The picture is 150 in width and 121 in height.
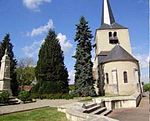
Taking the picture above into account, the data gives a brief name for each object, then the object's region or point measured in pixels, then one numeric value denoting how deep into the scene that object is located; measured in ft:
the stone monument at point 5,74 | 43.53
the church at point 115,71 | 67.33
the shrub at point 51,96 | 50.77
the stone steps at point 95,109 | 21.14
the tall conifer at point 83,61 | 60.08
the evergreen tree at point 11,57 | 70.05
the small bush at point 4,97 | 37.32
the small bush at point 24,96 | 43.36
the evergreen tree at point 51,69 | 62.59
